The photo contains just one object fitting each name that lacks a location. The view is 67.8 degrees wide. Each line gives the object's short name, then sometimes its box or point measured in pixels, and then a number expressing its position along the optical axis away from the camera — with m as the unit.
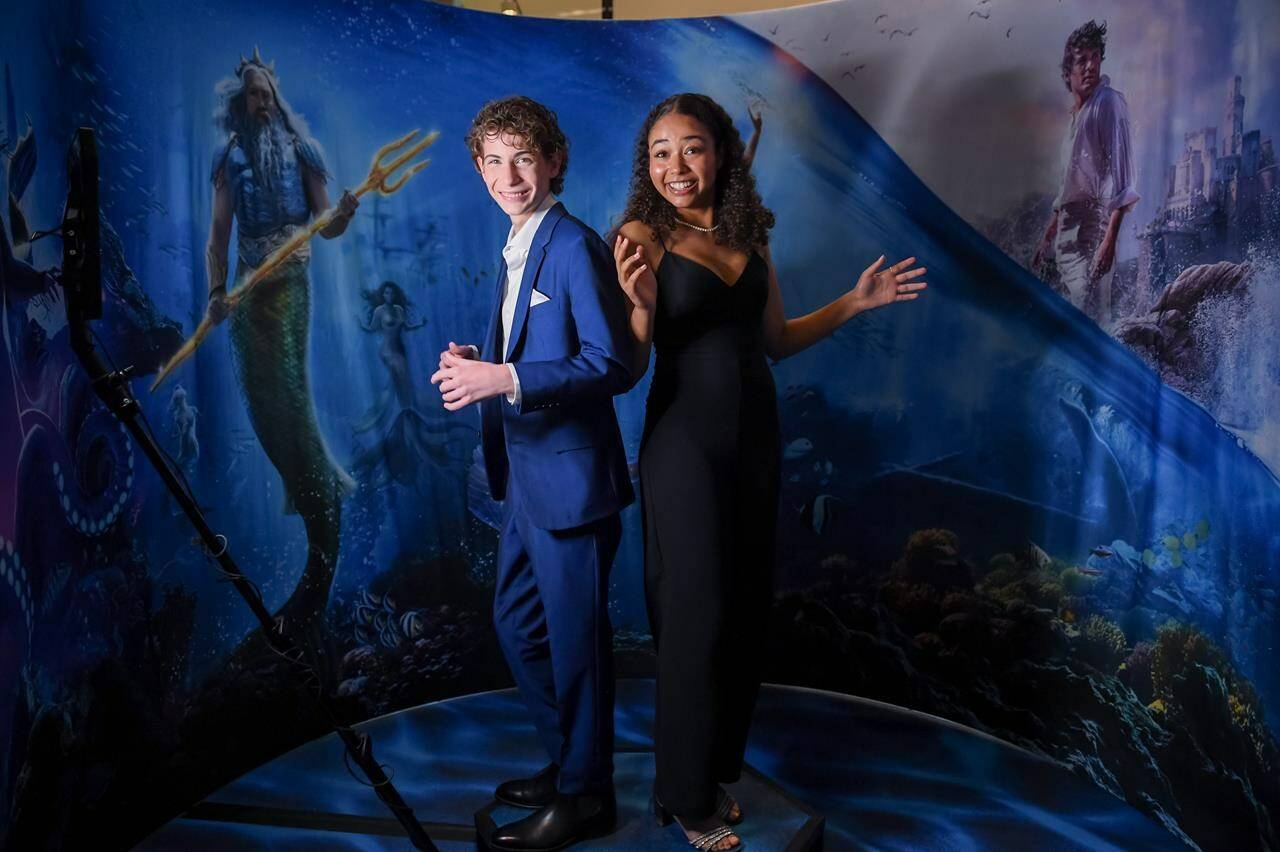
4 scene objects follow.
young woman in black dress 2.37
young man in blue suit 2.24
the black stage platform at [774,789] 2.68
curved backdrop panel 2.40
